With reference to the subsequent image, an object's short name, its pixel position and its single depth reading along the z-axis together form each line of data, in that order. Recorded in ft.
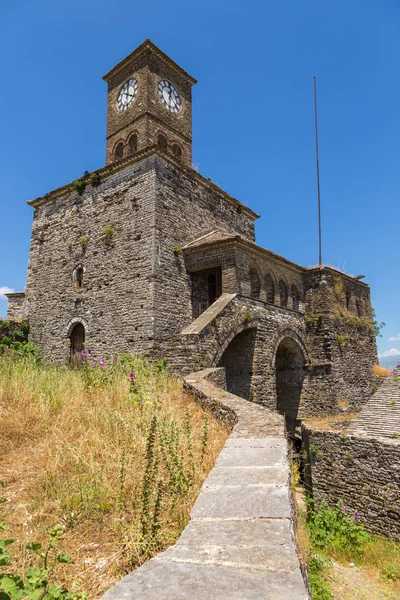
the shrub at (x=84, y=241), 49.96
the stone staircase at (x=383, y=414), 35.44
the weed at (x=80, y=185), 51.85
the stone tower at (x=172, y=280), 41.16
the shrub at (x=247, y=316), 39.65
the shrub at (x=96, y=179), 50.21
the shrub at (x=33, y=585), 4.88
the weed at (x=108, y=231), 46.93
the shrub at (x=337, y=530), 30.55
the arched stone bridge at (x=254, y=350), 33.47
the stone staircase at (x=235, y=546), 4.67
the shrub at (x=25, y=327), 53.21
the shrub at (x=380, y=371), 64.22
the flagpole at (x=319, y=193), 74.55
